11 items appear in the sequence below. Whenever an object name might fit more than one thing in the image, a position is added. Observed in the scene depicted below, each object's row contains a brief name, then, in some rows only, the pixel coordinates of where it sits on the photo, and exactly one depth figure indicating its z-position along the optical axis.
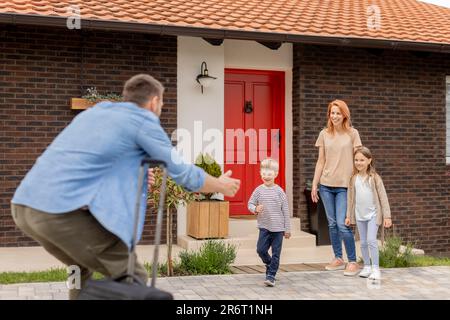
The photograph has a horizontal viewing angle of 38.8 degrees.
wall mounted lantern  9.27
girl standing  6.39
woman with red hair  6.70
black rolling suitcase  2.97
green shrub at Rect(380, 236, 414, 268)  7.32
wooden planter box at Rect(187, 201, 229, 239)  8.52
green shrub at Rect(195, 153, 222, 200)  8.45
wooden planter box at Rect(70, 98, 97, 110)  8.58
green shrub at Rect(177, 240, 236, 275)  6.73
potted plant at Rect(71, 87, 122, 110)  8.58
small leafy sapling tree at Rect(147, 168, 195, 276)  6.52
